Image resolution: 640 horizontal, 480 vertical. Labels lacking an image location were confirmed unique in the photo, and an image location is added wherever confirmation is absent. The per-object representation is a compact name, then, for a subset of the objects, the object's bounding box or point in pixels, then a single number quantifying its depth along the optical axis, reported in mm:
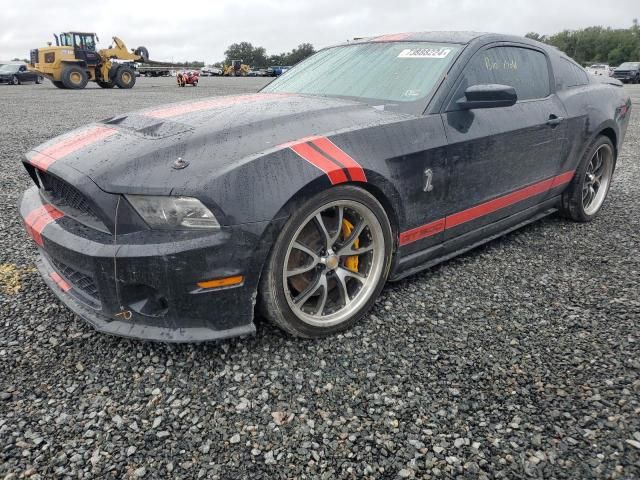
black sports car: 1840
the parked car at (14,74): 26000
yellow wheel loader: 19641
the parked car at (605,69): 35319
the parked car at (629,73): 32688
